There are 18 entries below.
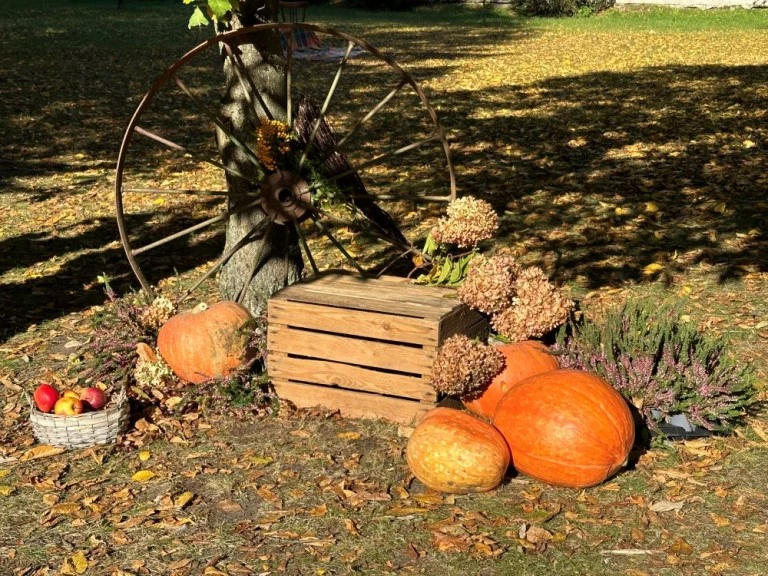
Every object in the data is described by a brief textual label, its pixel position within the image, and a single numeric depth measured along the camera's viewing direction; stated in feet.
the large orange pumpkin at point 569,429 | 14.32
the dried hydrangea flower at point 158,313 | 18.71
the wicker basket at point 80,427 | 15.70
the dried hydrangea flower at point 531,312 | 17.07
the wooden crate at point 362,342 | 16.01
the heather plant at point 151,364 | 17.15
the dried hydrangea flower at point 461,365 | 15.38
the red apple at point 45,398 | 15.94
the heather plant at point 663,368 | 15.88
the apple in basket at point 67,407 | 15.88
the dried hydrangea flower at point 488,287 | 16.74
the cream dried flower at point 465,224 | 17.74
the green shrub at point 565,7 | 94.89
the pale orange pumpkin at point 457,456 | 14.21
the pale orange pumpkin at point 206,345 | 17.35
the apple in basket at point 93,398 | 16.15
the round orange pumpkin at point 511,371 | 16.12
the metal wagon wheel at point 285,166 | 18.19
